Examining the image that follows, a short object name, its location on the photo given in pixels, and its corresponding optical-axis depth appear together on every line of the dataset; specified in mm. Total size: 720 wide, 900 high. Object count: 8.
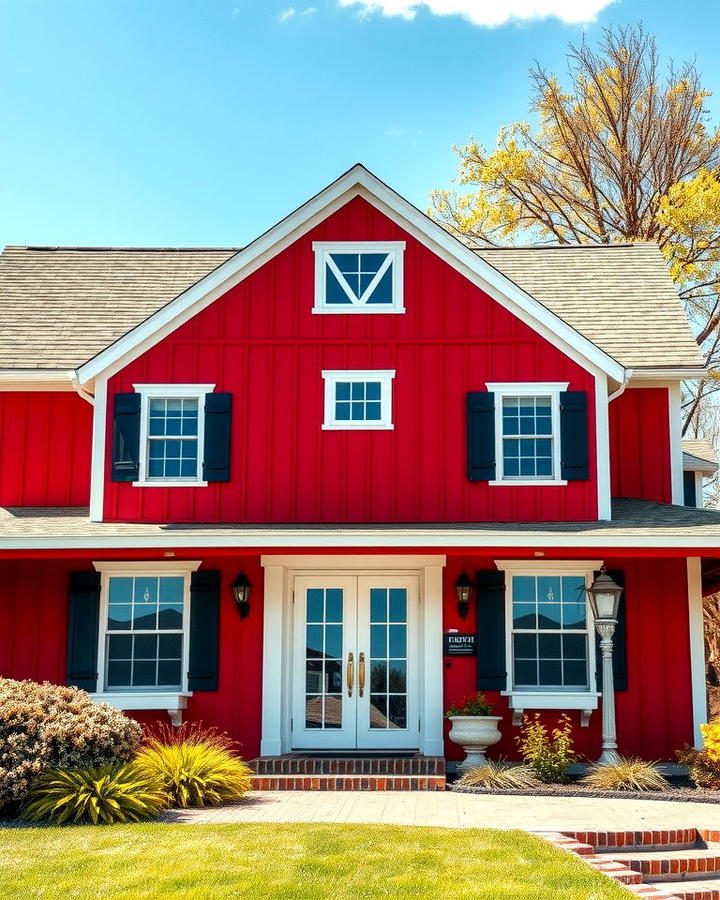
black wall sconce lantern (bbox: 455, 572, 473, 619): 14094
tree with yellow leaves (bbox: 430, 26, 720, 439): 25828
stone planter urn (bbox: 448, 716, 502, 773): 13133
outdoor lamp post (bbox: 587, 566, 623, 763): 13180
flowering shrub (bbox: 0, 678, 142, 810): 10336
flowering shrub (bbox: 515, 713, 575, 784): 12586
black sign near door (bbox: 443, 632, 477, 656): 14078
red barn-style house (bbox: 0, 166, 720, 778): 14055
